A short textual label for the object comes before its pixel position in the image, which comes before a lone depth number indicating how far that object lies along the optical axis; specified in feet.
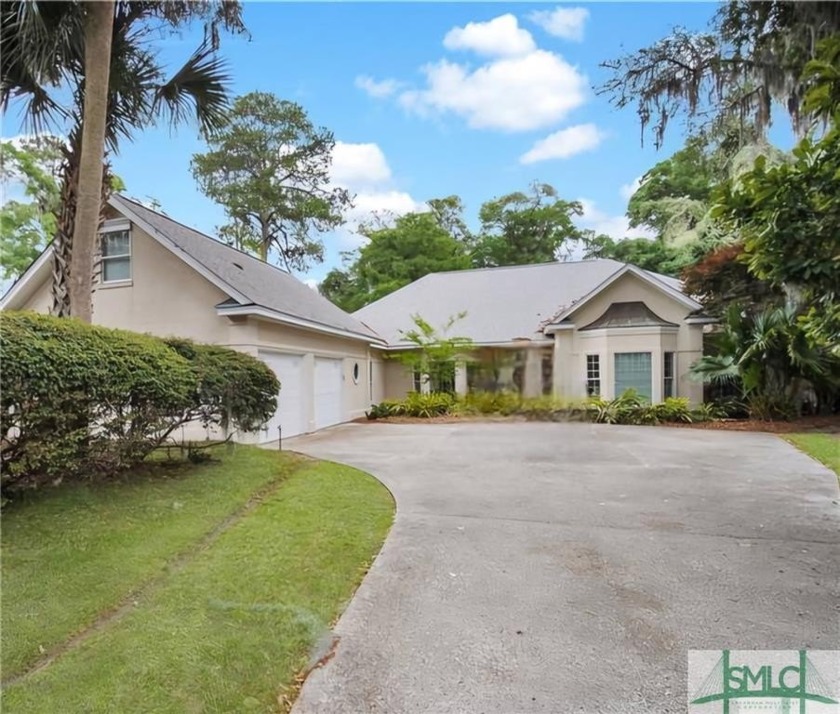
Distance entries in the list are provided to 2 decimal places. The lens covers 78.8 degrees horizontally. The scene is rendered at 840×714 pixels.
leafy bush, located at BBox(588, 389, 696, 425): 49.89
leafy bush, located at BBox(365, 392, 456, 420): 58.03
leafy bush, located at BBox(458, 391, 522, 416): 54.80
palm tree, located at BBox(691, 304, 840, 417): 43.83
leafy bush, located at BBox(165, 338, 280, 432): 23.77
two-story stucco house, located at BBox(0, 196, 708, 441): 38.75
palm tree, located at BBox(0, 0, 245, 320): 23.62
